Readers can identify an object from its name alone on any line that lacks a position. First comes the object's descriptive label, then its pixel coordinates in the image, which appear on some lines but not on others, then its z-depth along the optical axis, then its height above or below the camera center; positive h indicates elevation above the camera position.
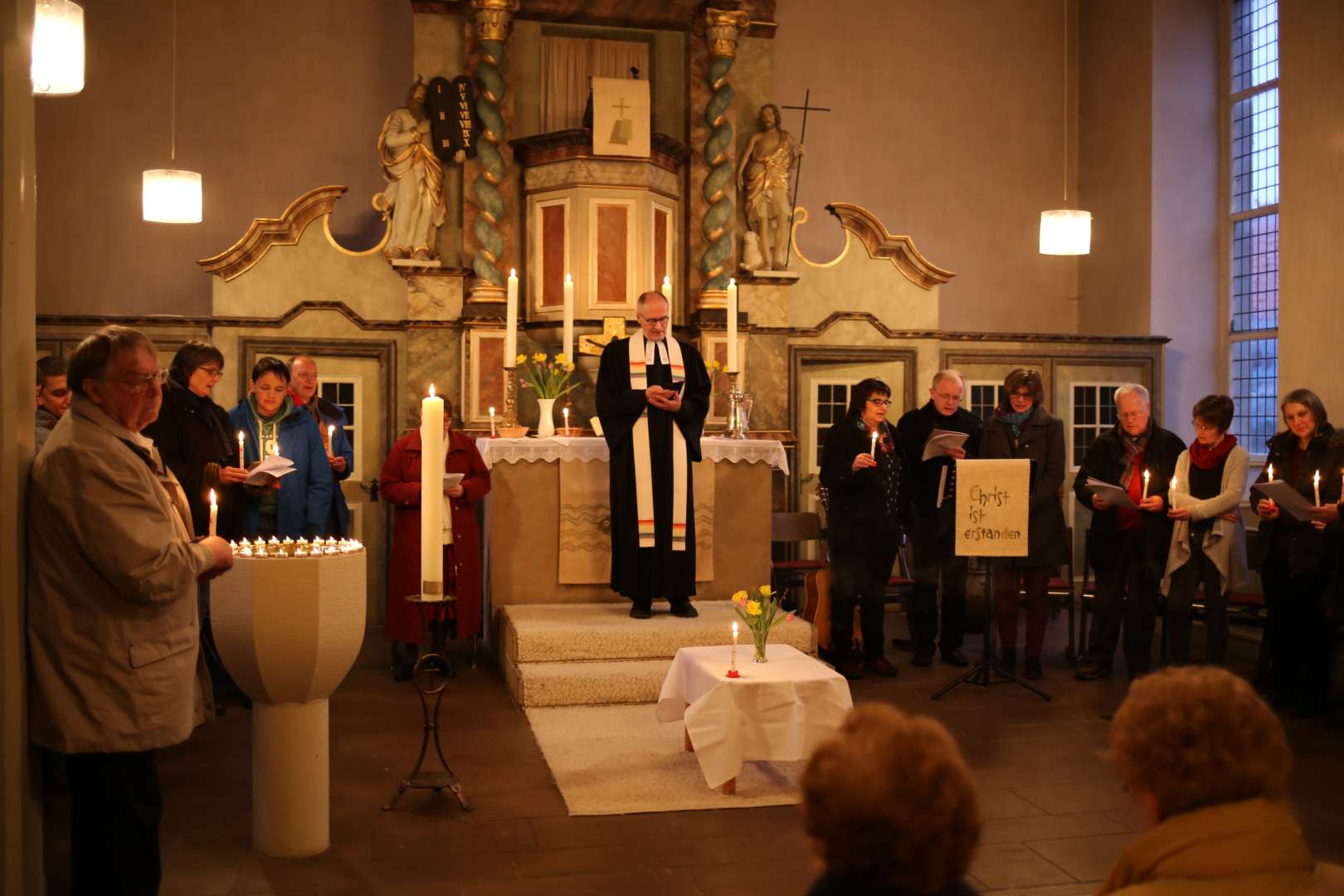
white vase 7.29 +0.21
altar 6.89 -0.37
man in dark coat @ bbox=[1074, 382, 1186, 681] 6.53 -0.42
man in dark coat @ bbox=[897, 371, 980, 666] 7.08 -0.39
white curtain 9.74 +3.09
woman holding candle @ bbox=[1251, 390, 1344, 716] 6.12 -0.58
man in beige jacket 2.81 -0.36
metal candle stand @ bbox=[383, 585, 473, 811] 4.27 -1.17
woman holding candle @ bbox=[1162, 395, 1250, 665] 6.33 -0.41
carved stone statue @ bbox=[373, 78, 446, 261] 8.97 +2.04
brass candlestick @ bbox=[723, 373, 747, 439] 7.61 +0.25
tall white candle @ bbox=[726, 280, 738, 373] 6.98 +0.77
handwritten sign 6.33 -0.28
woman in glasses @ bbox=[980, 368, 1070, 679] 6.80 -0.34
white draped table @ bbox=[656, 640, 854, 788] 4.54 -0.99
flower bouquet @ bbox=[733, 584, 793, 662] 4.92 -0.66
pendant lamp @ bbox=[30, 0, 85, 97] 4.46 +1.51
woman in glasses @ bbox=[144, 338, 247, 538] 5.60 +0.12
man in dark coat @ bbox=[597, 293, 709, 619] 6.59 -0.13
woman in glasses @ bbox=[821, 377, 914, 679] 6.78 -0.34
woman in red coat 6.73 -0.48
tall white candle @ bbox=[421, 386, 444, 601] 3.79 -0.13
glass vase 4.98 -0.78
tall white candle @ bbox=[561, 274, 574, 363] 7.13 +0.73
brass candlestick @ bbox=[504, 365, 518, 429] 7.20 +0.32
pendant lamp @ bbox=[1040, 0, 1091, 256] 9.96 +1.84
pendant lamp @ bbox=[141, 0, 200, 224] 8.78 +1.88
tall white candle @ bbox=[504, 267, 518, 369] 6.98 +0.71
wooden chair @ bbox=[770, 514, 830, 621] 8.32 -0.55
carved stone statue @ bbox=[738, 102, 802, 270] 9.56 +2.12
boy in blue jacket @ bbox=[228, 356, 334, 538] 6.11 +0.01
